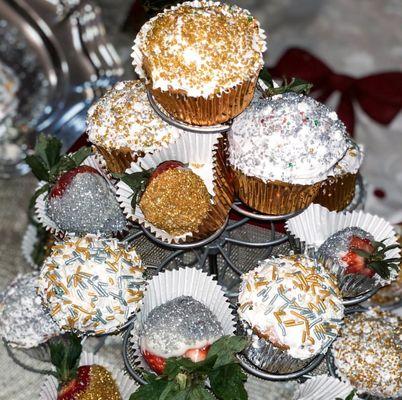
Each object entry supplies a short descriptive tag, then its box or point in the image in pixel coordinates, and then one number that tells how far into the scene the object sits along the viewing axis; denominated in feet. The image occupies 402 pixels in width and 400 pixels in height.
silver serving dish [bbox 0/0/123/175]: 6.49
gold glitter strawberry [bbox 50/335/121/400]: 3.41
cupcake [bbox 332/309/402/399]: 3.71
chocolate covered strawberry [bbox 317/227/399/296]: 3.48
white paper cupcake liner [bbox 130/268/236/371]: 3.51
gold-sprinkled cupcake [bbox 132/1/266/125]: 3.23
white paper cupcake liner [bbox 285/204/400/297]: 3.77
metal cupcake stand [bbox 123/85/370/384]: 3.40
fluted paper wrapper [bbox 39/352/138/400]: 3.60
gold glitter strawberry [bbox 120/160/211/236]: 3.37
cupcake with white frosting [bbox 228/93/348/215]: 3.30
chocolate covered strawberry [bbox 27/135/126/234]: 3.59
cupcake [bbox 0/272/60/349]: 3.92
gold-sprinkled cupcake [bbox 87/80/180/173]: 3.59
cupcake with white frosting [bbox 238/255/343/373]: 3.15
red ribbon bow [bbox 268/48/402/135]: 6.47
